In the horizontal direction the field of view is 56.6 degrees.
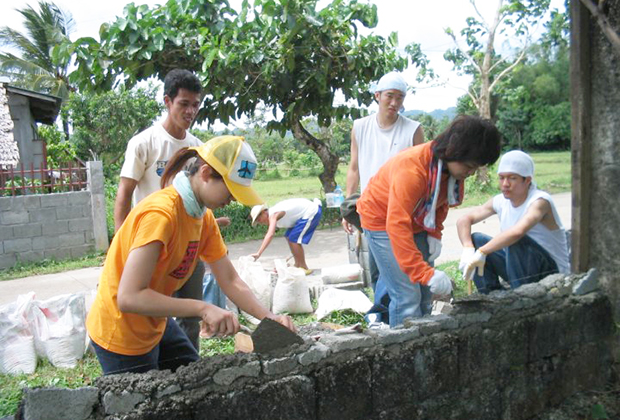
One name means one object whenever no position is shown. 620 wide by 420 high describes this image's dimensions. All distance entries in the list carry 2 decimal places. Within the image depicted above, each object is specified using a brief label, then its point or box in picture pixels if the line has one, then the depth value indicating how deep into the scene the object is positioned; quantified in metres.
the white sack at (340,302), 4.67
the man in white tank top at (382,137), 4.01
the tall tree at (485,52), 13.26
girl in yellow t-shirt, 1.93
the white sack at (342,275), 5.59
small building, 12.58
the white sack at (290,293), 4.91
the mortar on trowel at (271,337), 2.14
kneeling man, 3.62
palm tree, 23.94
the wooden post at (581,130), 3.12
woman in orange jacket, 2.80
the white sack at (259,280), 5.00
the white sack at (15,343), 3.84
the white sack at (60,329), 3.98
